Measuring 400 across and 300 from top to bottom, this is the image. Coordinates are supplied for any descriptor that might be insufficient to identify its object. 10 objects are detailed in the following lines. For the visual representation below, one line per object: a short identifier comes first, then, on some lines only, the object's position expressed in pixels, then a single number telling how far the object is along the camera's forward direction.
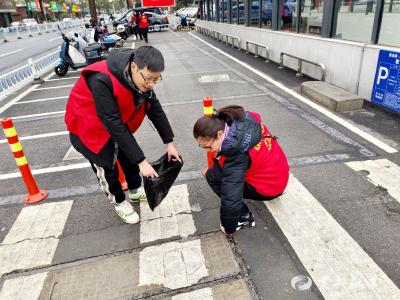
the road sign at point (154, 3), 35.71
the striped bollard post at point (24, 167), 3.48
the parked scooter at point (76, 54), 11.21
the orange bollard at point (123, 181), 3.91
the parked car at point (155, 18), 28.72
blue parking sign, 5.39
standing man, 2.32
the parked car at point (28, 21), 60.46
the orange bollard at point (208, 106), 3.49
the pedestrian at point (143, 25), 19.69
